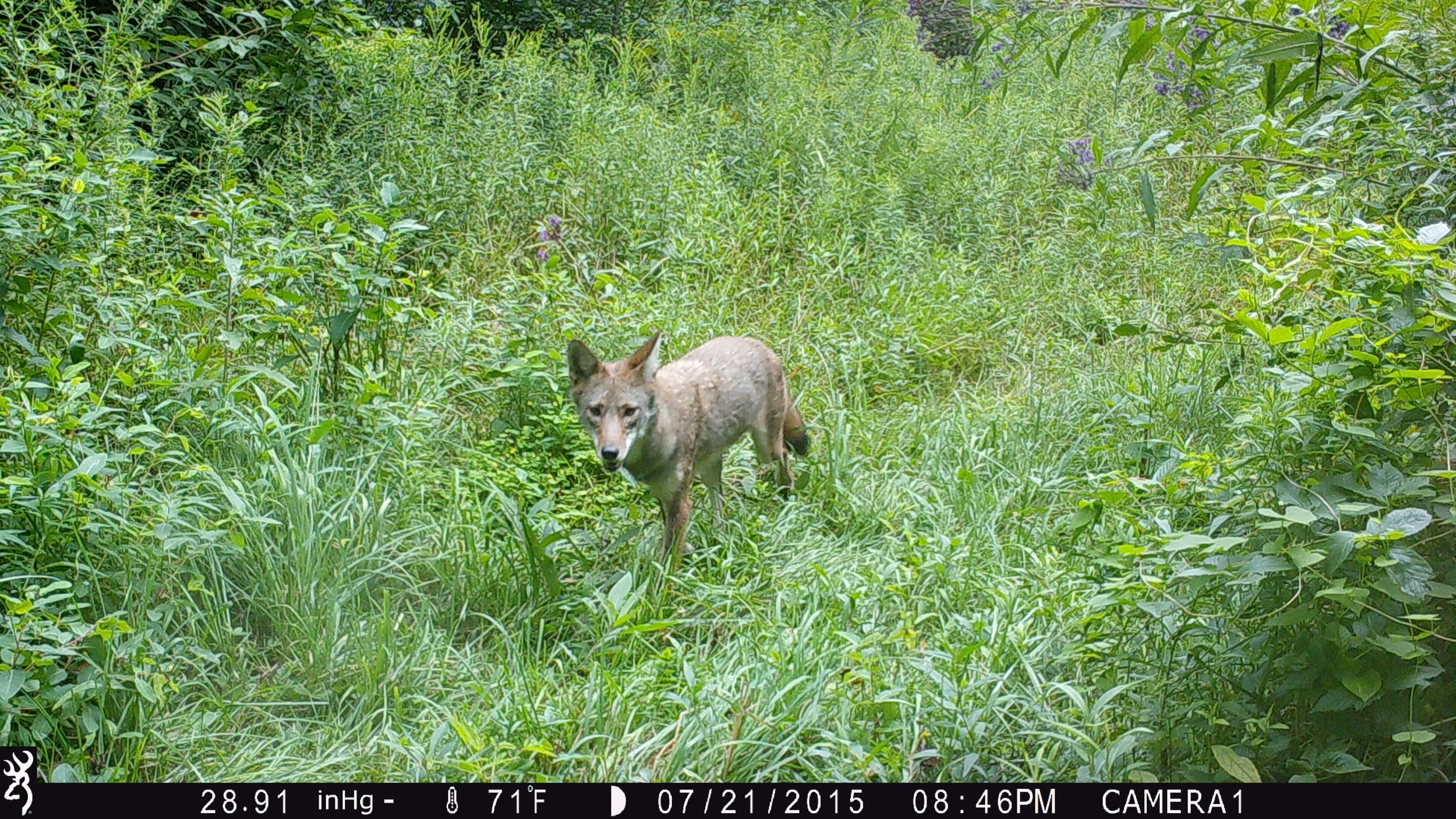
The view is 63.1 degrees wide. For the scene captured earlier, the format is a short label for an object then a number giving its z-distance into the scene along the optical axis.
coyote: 5.56
